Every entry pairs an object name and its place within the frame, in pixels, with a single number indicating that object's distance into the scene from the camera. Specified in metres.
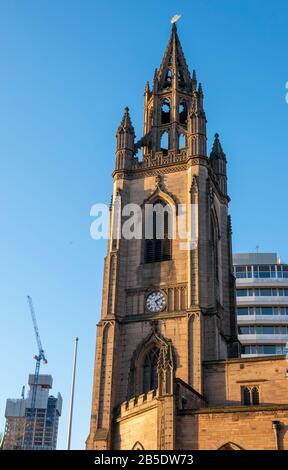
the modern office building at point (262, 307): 90.12
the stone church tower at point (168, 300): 39.00
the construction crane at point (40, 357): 194.57
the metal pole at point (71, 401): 38.04
